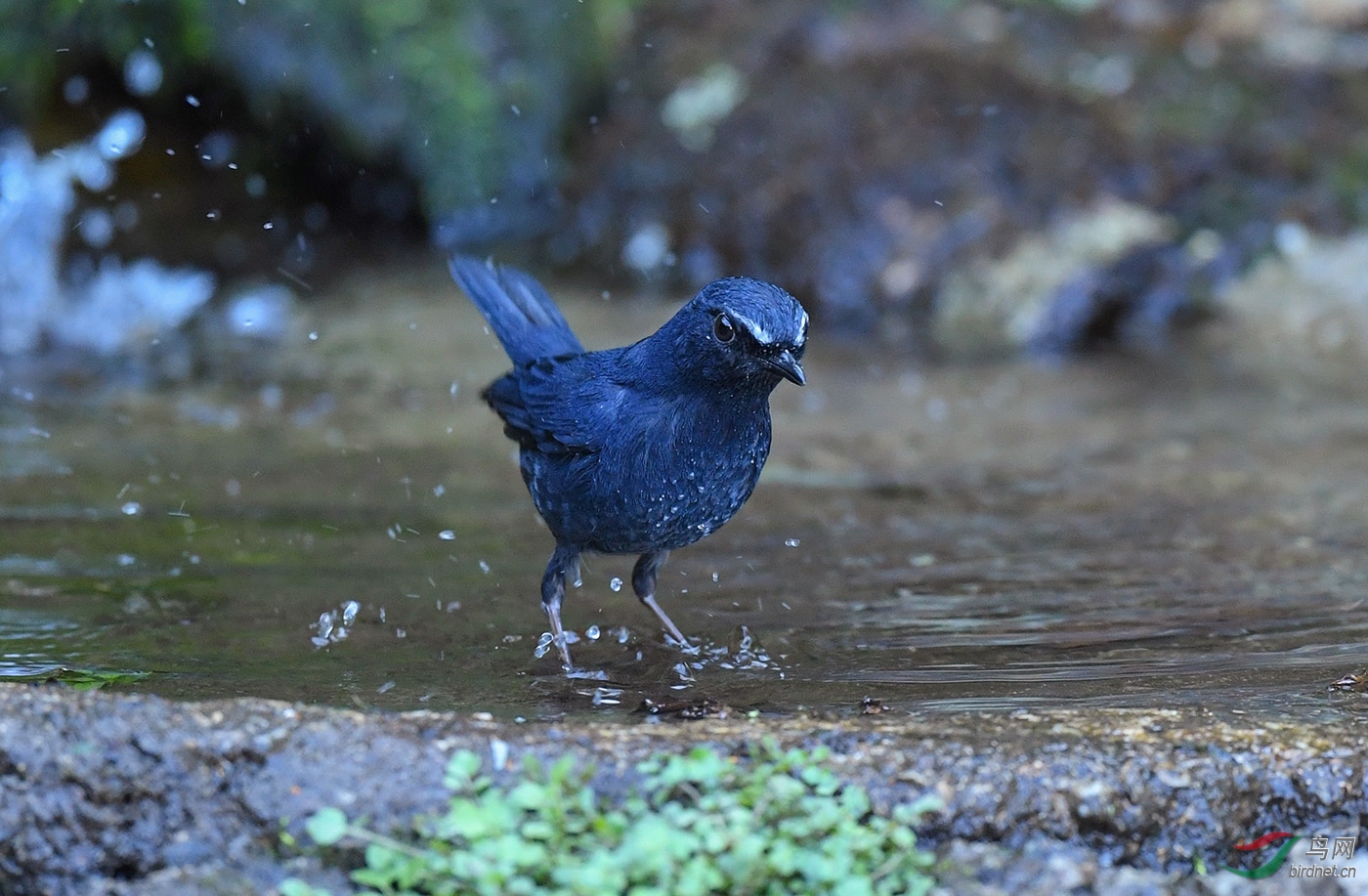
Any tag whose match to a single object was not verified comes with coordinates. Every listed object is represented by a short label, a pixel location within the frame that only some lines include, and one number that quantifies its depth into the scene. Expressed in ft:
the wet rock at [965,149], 56.95
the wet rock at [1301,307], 53.16
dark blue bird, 23.59
